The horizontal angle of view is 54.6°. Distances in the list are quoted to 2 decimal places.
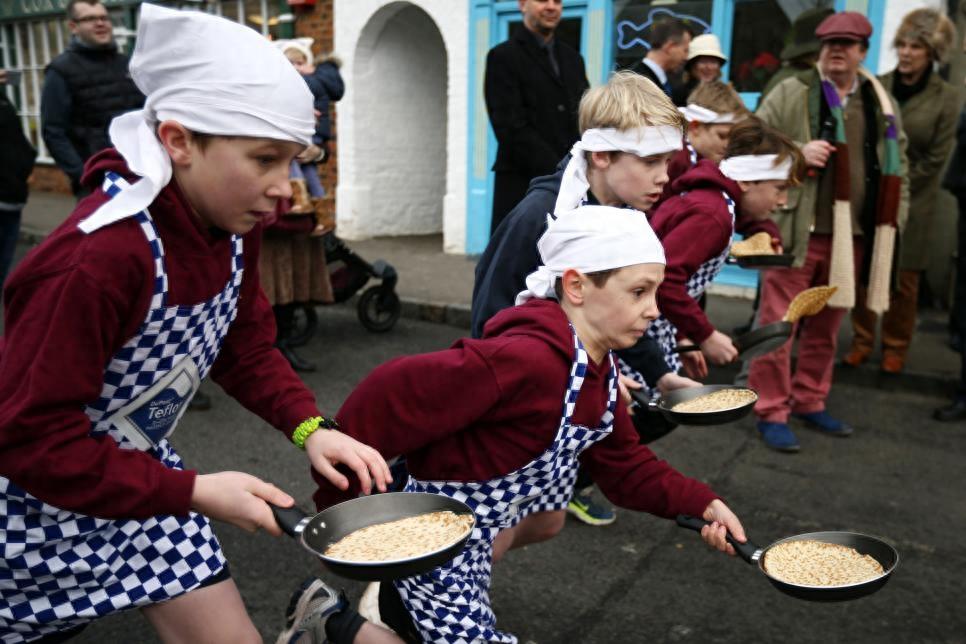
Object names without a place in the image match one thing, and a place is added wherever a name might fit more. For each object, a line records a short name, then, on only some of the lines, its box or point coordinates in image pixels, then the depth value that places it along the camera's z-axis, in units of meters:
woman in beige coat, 5.96
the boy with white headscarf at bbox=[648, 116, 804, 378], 3.49
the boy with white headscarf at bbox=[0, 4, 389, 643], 1.65
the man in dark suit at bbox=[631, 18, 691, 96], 5.65
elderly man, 4.97
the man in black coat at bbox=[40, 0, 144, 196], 6.14
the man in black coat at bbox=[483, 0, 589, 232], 5.64
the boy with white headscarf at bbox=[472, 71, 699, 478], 3.08
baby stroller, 6.89
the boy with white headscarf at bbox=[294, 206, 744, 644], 2.22
